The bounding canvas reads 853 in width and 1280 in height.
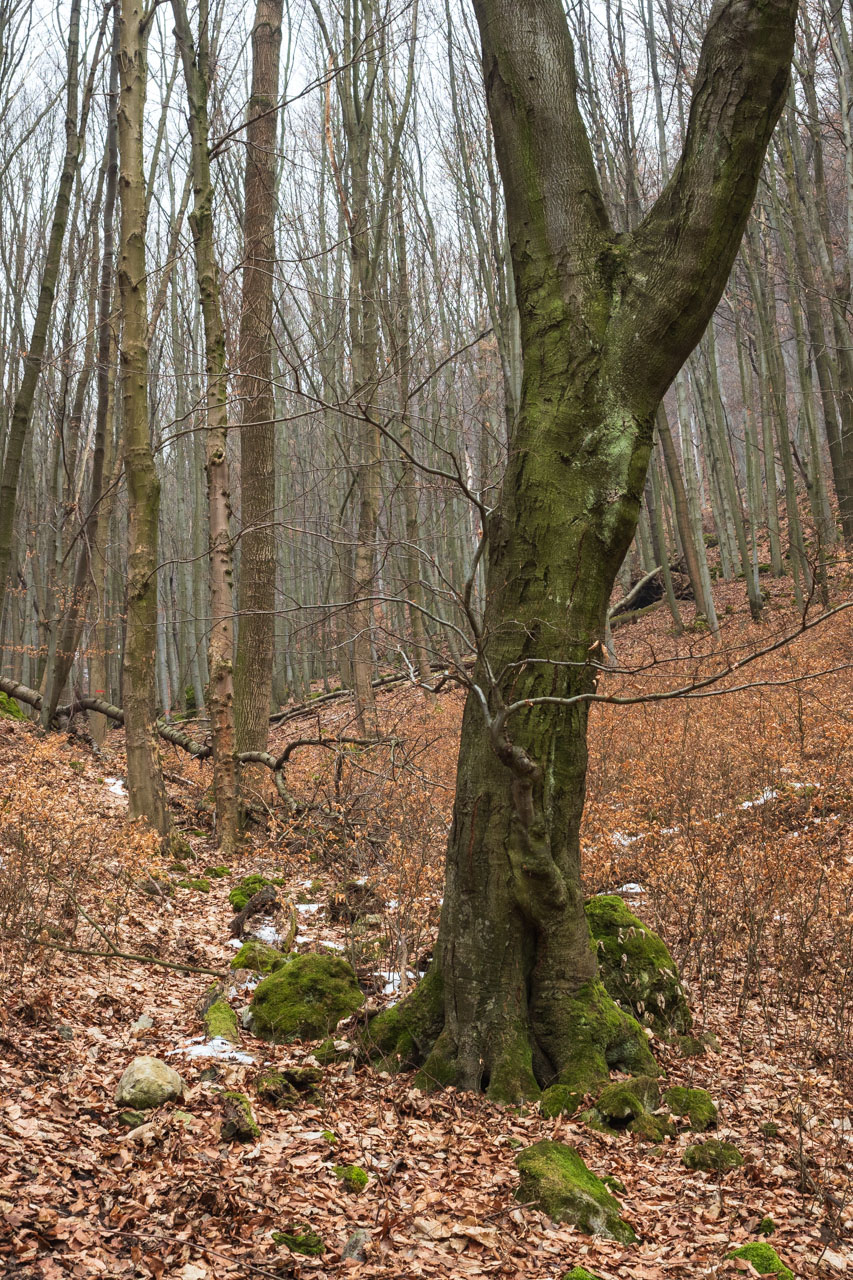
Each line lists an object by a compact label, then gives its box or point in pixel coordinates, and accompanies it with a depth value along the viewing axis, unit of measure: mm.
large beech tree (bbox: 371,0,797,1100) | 3820
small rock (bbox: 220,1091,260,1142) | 3377
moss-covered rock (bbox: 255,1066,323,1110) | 3830
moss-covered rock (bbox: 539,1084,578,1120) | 3711
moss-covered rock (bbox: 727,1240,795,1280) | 2736
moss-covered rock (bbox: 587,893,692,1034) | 4703
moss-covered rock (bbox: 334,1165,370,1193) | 3195
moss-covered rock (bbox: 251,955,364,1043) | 4594
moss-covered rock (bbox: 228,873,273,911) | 6844
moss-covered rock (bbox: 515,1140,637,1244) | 3027
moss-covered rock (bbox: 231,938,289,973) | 5457
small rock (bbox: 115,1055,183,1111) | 3502
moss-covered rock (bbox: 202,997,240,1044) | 4395
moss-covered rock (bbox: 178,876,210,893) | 7195
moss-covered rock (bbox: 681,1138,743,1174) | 3453
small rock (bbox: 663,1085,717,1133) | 3818
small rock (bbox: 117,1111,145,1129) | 3367
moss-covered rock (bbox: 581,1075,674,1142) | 3670
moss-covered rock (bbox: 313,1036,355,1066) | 4305
